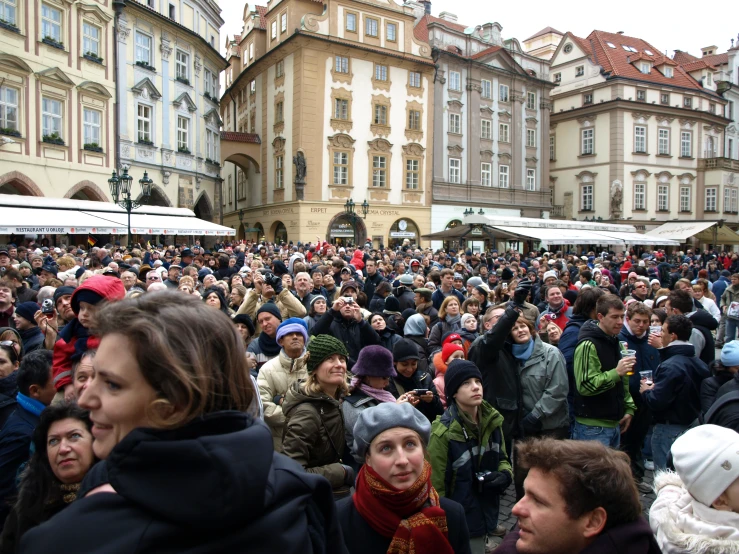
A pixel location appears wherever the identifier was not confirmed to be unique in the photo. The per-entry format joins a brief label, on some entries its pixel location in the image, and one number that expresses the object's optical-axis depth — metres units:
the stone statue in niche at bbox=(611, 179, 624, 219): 43.40
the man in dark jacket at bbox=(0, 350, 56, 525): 2.91
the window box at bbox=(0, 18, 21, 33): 19.81
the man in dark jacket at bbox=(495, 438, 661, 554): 1.78
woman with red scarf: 2.20
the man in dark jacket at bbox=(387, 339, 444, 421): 4.45
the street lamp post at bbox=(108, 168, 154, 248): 15.31
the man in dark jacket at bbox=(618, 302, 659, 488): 5.25
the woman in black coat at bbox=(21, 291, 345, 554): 1.05
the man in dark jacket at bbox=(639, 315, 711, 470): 4.48
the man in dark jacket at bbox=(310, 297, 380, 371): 5.53
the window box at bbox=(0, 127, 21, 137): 19.95
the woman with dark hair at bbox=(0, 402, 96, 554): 2.34
